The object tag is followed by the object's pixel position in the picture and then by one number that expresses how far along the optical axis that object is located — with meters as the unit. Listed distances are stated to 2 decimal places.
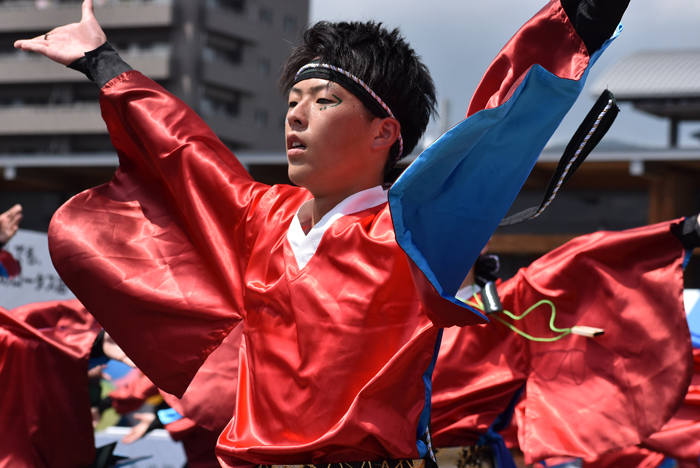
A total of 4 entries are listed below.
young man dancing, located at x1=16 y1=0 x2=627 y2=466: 2.89
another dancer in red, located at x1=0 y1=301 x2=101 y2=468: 6.41
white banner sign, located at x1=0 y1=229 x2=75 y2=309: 13.45
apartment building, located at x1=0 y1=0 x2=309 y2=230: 65.31
